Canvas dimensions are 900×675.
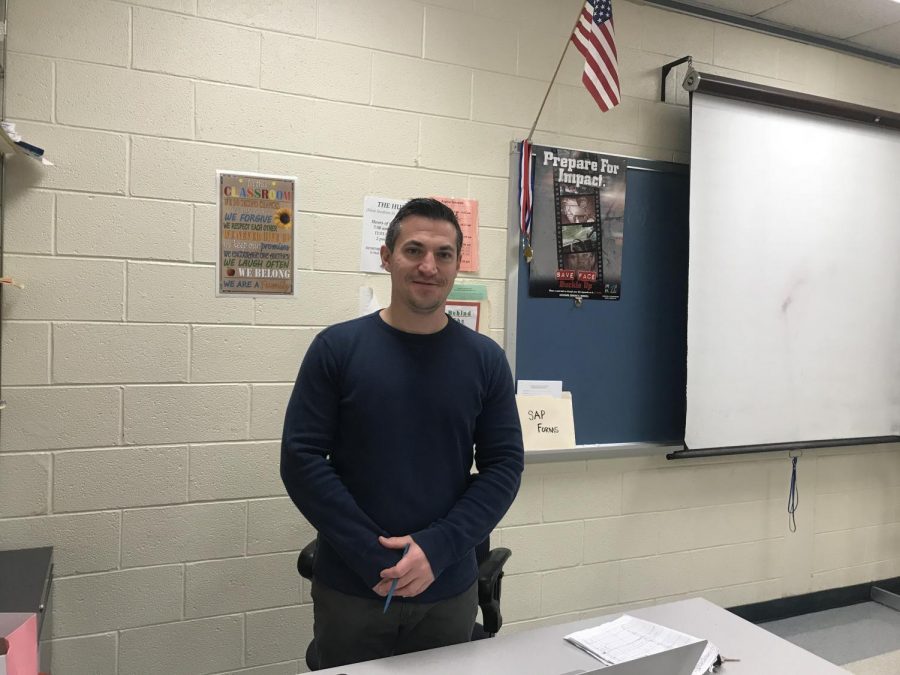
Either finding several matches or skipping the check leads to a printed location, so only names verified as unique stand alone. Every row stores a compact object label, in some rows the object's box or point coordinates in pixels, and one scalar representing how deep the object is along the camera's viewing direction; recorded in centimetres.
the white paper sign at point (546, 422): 259
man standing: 150
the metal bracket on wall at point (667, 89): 277
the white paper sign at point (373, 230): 235
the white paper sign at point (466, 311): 248
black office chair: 177
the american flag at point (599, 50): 233
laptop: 77
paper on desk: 130
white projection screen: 279
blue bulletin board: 264
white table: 127
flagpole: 249
